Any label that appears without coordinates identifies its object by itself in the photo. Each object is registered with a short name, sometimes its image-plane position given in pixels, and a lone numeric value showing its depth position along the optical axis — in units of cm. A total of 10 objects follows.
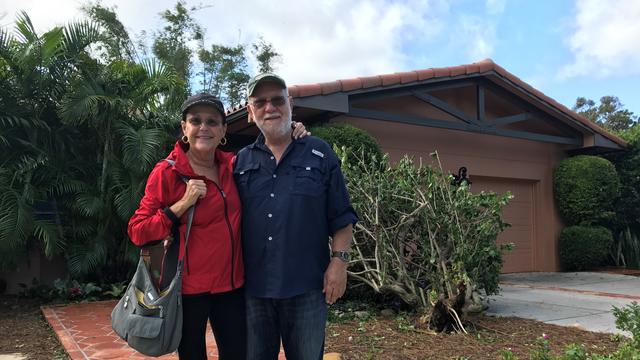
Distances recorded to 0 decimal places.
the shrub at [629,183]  1195
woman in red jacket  227
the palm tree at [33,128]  644
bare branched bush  514
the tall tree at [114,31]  1959
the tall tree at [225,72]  2422
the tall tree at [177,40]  2270
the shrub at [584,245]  1077
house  823
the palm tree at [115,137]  686
